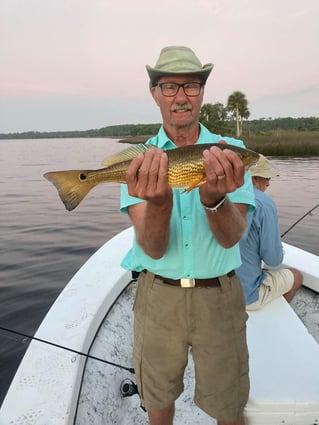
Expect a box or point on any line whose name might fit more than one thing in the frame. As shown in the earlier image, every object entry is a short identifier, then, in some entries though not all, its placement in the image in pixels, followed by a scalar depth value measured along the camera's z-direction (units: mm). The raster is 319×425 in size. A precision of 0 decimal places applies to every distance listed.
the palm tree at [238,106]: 78562
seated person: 3752
